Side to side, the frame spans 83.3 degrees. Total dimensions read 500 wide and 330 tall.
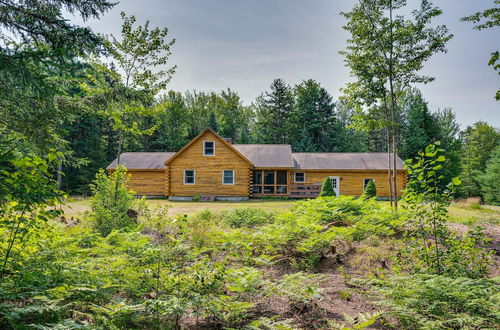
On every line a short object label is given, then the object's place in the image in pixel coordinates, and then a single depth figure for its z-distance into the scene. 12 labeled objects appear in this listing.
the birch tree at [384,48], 9.85
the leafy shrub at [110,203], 7.04
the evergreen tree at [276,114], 41.09
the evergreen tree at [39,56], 4.88
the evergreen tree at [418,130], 32.56
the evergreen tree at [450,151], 31.10
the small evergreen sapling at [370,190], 17.52
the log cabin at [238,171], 21.97
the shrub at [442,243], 3.71
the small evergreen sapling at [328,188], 15.45
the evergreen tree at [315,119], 39.47
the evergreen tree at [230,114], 45.34
